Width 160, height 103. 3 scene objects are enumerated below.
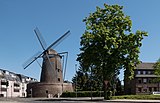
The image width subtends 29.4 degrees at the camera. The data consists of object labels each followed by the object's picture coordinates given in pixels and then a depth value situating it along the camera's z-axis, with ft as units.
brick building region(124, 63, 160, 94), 324.19
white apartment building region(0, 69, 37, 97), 434.38
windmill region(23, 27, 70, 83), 290.15
